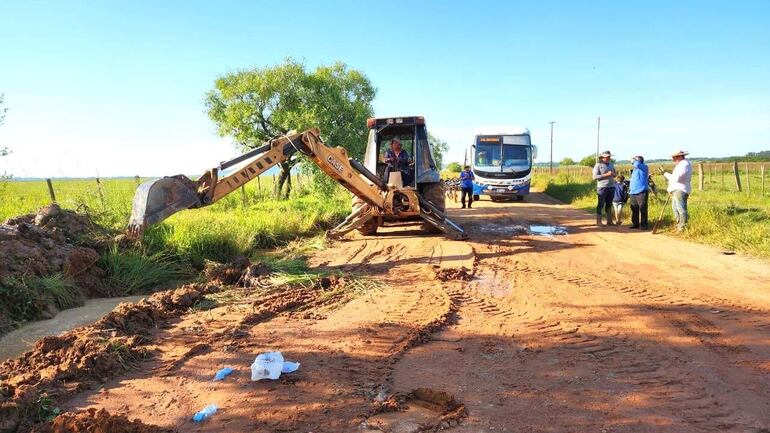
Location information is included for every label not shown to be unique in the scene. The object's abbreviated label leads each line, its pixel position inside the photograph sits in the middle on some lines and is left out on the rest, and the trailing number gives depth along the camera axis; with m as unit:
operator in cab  11.11
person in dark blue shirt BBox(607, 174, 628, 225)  11.84
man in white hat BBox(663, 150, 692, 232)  9.76
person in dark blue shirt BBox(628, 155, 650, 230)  10.77
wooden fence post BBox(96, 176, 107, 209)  9.94
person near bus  17.28
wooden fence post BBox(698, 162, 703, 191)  21.34
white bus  19.09
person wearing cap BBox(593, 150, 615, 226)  11.55
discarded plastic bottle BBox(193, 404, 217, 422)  3.10
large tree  19.55
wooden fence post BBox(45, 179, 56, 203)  11.18
